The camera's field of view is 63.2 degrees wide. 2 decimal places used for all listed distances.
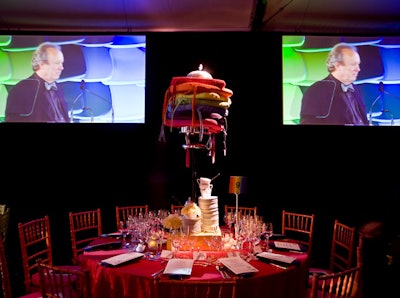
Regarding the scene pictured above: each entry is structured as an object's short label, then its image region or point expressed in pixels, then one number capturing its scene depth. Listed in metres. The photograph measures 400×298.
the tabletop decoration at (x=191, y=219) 2.58
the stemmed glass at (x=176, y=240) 2.40
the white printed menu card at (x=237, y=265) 2.05
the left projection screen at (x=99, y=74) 3.93
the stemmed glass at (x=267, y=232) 2.65
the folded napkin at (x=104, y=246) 2.54
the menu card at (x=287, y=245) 2.61
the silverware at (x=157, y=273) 2.02
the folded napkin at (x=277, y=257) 2.26
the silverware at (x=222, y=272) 2.02
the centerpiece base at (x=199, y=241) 2.54
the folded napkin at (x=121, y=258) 2.18
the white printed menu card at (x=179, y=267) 2.03
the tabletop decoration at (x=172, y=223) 2.57
